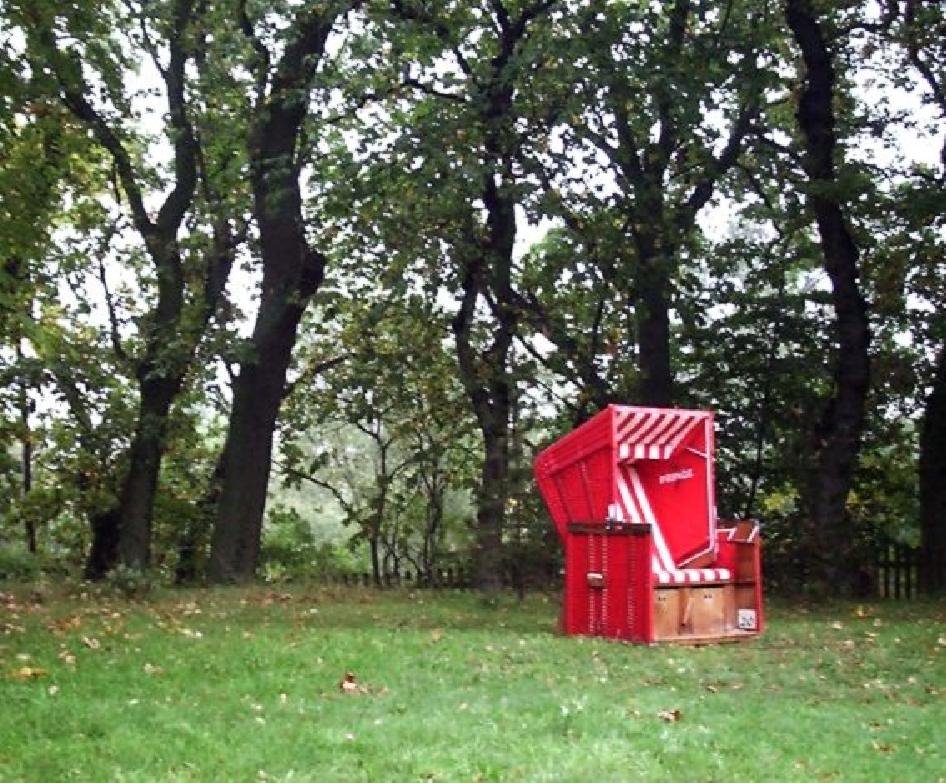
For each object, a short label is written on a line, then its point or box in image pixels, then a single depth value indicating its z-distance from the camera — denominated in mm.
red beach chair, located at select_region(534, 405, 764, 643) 11352
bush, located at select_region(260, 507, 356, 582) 24672
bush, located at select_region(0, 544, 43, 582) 21734
